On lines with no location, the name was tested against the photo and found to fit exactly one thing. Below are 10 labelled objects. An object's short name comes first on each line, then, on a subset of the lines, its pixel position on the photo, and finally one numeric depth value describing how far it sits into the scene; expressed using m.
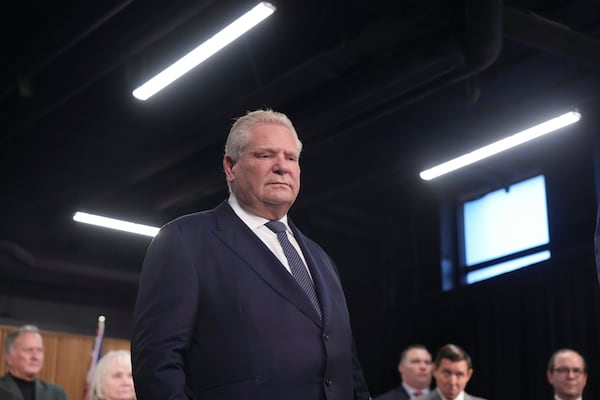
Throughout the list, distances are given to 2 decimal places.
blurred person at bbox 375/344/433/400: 6.57
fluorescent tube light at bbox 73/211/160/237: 8.71
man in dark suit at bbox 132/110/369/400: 1.68
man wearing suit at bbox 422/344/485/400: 5.51
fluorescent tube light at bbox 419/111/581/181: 6.47
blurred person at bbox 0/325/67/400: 4.86
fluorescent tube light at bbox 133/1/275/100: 4.84
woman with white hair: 3.53
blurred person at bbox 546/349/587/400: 5.71
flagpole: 6.48
